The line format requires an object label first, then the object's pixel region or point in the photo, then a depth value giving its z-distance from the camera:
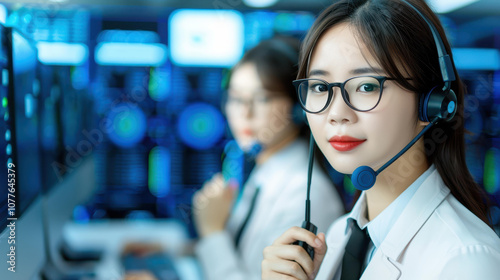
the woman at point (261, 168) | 1.42
